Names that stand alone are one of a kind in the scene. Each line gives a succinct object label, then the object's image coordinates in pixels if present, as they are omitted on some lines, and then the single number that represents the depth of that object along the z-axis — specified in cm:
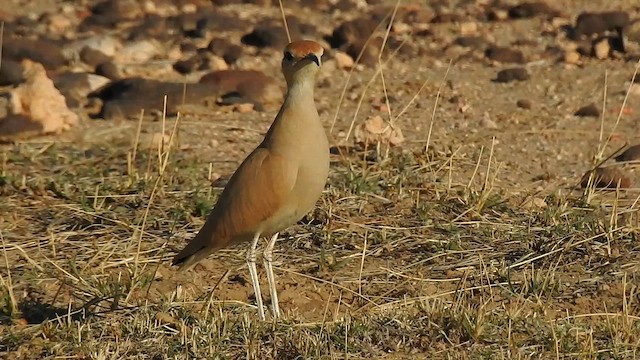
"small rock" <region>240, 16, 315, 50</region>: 1605
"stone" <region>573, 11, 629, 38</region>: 1591
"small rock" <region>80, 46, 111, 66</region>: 1522
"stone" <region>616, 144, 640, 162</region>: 1135
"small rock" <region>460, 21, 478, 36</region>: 1647
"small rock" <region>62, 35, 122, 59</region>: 1540
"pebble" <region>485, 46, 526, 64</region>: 1529
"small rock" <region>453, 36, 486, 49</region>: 1580
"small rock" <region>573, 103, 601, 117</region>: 1313
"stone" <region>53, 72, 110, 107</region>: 1377
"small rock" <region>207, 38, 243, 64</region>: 1546
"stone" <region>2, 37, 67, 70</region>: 1511
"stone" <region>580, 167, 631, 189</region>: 1066
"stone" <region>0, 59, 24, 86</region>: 1423
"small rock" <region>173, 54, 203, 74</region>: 1501
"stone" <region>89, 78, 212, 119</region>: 1321
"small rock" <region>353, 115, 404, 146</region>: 1125
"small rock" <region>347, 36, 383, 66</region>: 1528
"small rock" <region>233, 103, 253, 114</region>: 1335
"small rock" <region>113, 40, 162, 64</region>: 1556
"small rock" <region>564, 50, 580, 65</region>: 1517
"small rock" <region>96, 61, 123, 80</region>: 1467
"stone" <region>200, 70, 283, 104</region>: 1370
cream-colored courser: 764
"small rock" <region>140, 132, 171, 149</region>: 1099
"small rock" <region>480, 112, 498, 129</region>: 1287
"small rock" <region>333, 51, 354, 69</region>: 1521
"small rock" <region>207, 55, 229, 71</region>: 1501
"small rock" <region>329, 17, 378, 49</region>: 1594
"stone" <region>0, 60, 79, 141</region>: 1205
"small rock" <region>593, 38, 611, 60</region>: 1523
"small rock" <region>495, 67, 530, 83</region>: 1454
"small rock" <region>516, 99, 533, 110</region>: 1355
